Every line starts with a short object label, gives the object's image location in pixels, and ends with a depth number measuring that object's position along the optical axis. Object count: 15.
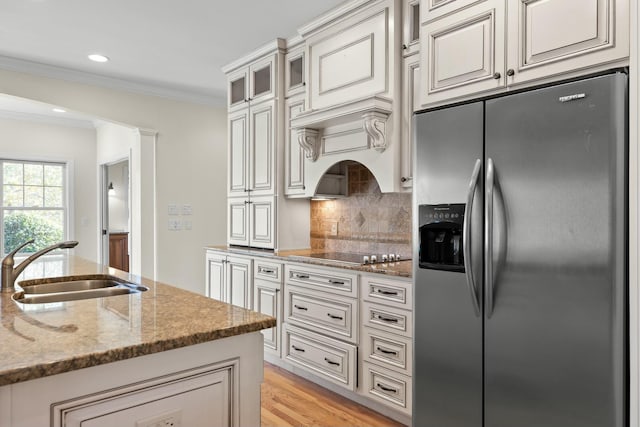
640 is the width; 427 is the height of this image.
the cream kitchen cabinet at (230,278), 3.58
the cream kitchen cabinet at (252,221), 3.59
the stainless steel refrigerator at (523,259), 1.47
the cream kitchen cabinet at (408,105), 2.58
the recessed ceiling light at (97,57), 3.79
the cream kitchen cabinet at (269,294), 3.26
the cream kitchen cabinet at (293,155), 3.40
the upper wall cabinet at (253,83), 3.60
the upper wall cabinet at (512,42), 1.55
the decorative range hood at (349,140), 2.65
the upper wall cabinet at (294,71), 3.40
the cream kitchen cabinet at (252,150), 3.59
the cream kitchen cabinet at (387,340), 2.36
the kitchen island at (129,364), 0.90
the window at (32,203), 5.70
